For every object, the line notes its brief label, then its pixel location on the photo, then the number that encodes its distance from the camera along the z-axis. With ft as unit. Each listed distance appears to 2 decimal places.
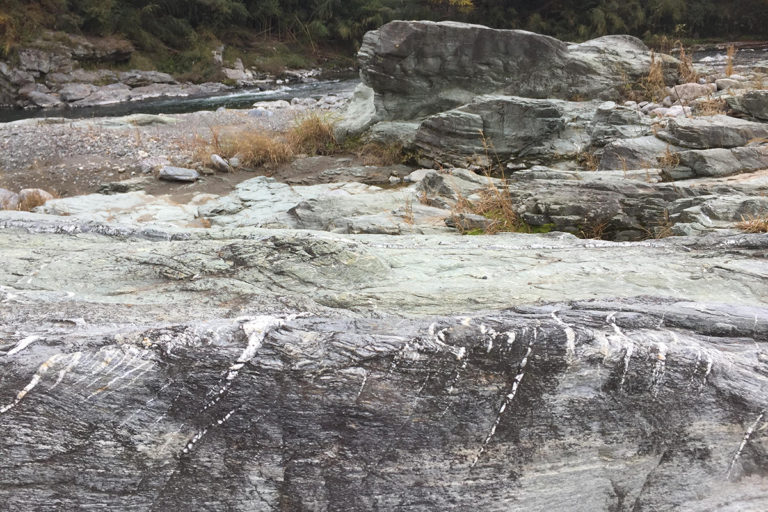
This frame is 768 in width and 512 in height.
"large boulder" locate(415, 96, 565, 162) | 26.58
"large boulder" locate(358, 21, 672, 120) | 30.83
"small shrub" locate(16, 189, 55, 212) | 23.82
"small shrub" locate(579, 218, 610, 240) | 14.67
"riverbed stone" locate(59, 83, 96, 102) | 64.49
